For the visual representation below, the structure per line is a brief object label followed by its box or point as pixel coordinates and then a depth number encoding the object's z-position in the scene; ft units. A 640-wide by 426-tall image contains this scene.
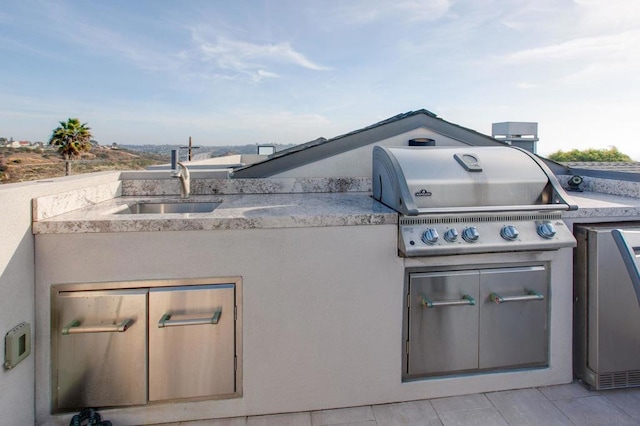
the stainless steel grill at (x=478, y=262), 6.35
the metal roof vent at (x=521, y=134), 16.25
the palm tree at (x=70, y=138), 73.36
